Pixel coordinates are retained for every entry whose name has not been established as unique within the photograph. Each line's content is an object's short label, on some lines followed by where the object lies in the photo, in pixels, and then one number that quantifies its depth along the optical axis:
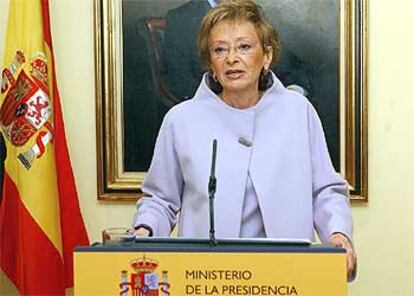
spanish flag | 4.54
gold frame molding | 4.72
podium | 2.91
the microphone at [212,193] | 2.96
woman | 3.45
